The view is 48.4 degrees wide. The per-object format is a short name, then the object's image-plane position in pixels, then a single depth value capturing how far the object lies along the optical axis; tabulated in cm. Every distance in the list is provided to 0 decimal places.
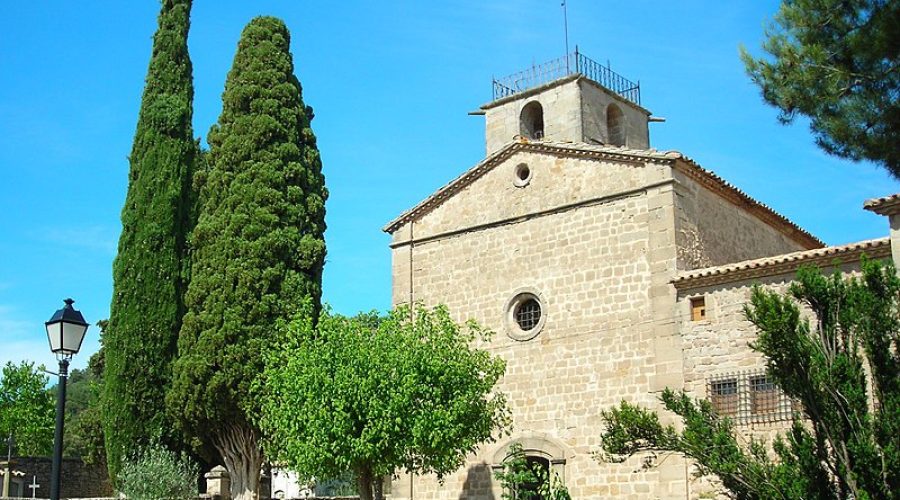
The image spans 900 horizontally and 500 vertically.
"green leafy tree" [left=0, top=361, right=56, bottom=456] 4400
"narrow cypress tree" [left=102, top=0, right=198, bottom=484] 2266
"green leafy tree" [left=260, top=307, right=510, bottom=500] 1812
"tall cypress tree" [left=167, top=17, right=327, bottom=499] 2150
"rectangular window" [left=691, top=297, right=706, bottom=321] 1870
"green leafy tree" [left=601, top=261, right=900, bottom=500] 1059
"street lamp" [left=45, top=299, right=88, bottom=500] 1183
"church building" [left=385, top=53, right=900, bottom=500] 1828
